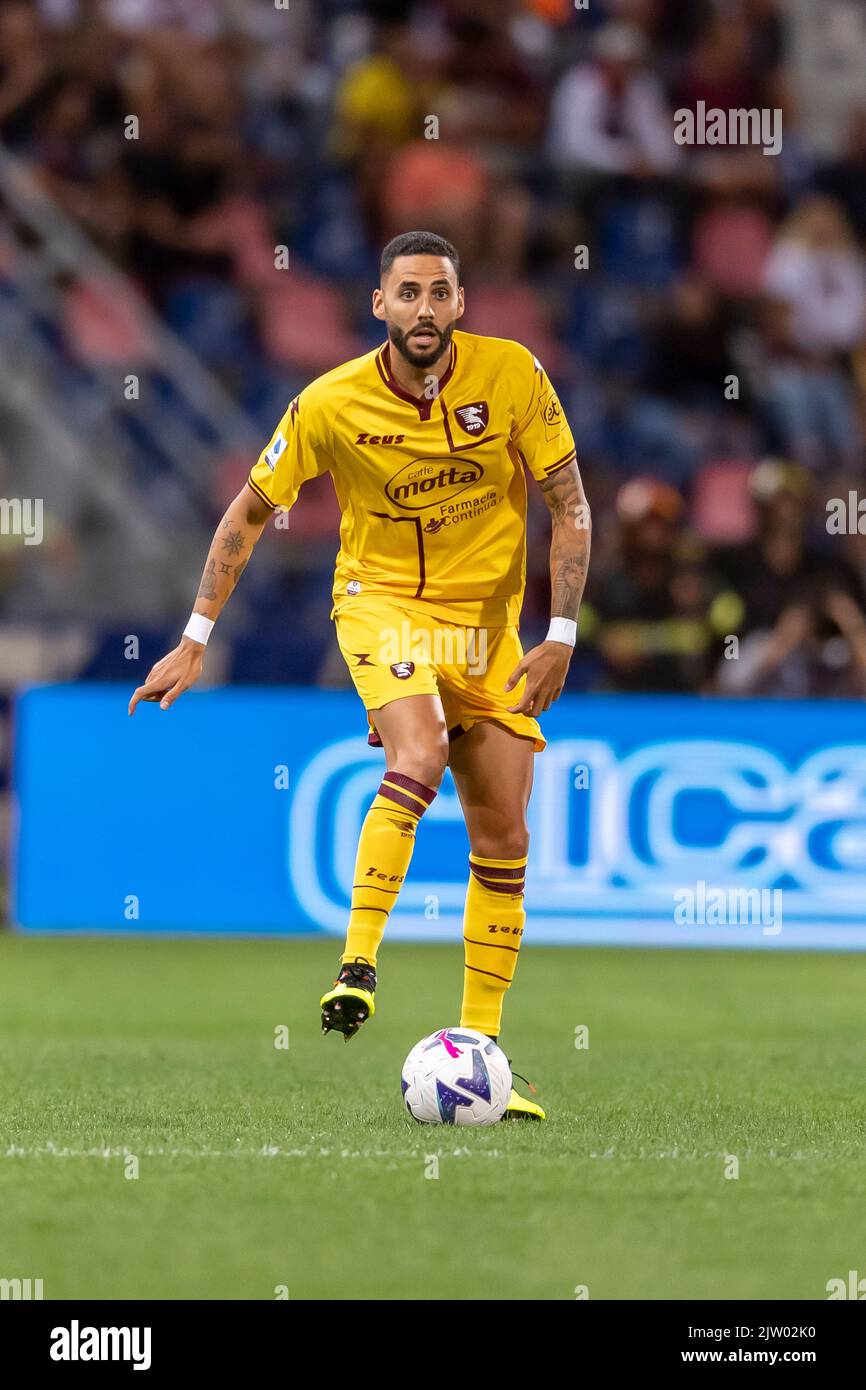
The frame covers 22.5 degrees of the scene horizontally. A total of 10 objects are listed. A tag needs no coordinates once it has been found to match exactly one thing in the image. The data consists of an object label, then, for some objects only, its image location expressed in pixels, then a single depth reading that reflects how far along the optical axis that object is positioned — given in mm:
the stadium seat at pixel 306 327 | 14664
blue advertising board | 10758
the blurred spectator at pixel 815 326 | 15016
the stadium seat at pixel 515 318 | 14812
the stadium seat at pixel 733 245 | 16047
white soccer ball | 5695
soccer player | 5984
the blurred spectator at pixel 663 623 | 11555
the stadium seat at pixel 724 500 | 14344
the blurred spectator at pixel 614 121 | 15789
